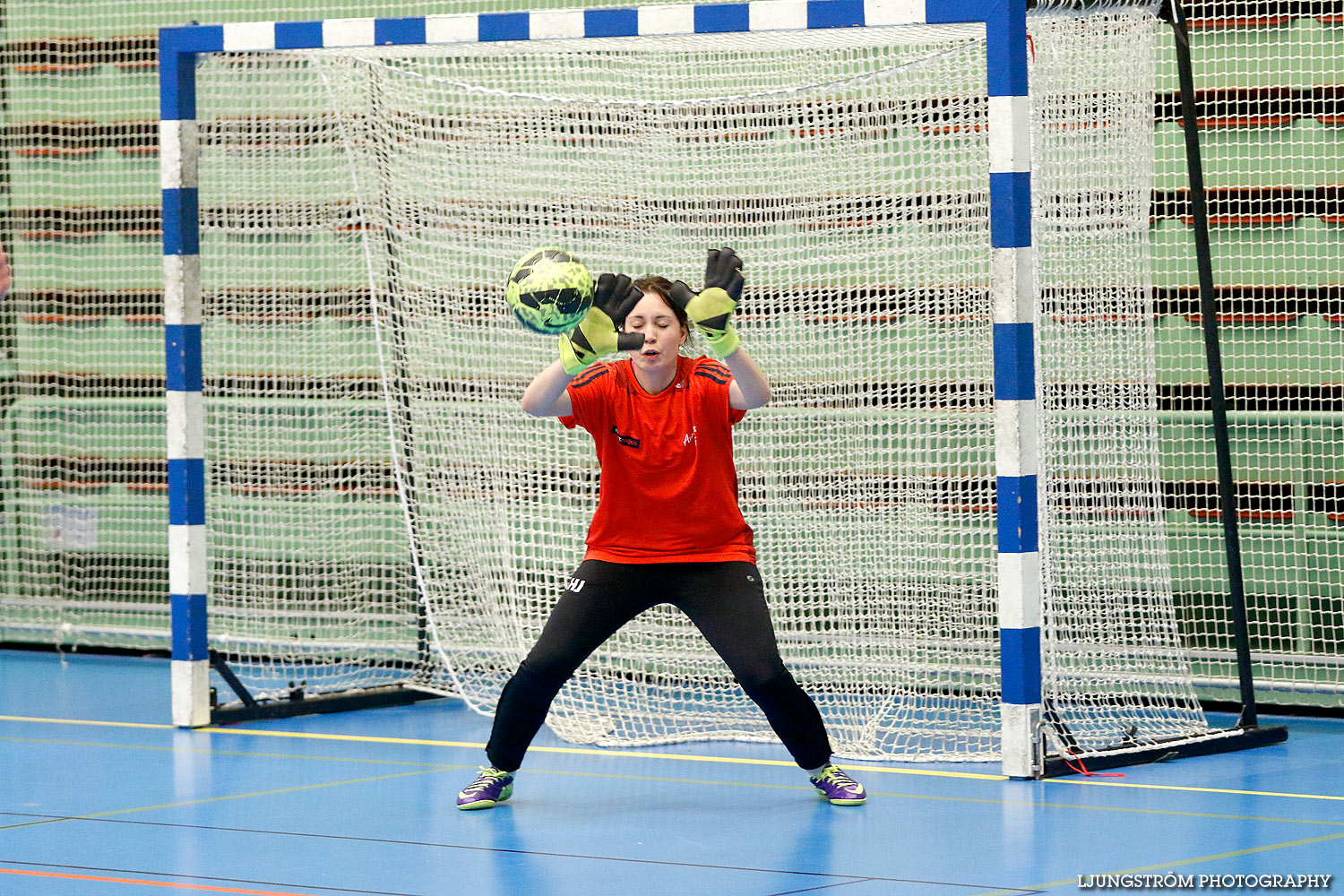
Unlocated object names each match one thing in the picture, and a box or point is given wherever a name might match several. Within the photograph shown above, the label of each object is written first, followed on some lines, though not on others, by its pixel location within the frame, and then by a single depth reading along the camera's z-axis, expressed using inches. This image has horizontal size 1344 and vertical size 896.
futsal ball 427.8
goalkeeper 455.5
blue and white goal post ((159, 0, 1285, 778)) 474.6
